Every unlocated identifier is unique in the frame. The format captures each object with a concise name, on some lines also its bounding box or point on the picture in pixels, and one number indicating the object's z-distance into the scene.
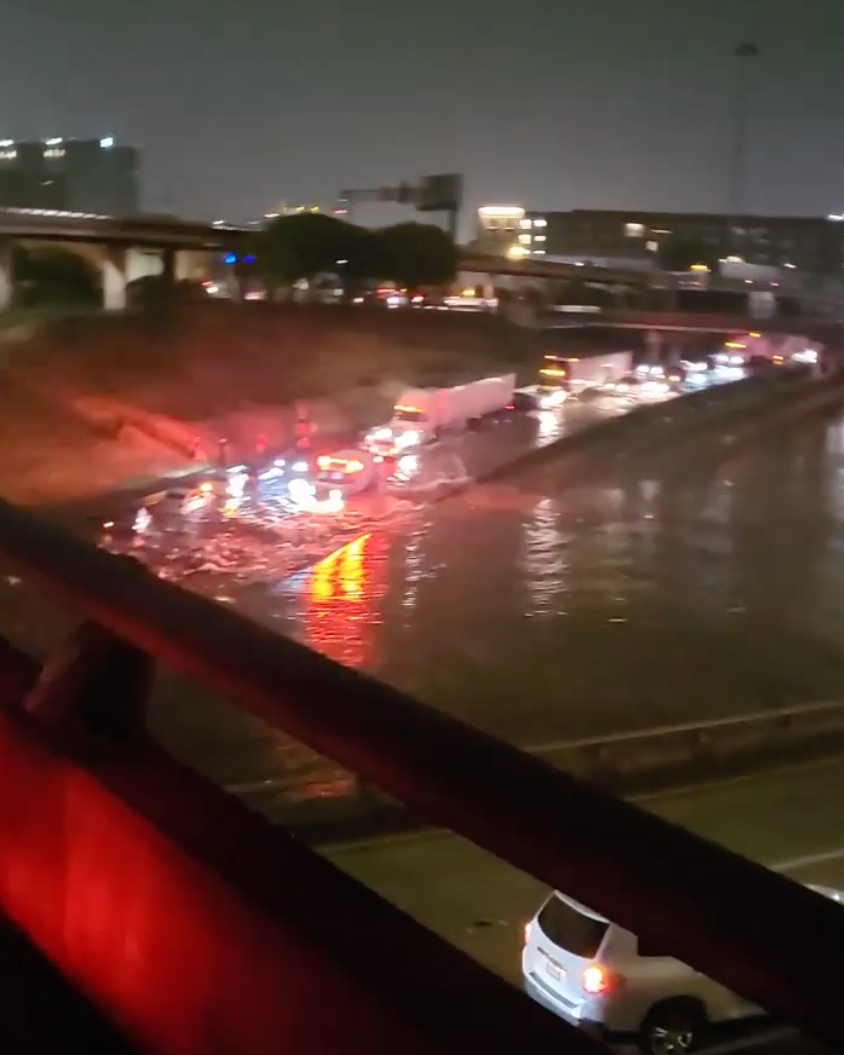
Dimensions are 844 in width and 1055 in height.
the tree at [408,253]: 61.00
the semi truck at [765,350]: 57.09
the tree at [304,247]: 58.72
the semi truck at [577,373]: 47.03
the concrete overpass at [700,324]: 60.01
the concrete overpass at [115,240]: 60.25
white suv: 7.54
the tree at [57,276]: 66.51
